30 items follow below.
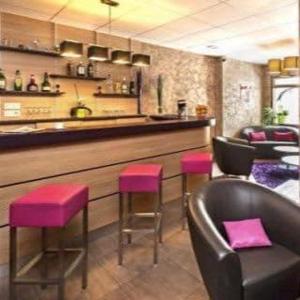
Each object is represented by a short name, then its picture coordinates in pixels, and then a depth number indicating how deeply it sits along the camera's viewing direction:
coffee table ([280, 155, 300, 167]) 5.15
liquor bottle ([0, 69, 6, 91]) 4.23
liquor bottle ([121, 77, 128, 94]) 5.77
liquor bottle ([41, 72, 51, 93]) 4.69
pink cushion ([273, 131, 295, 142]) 7.59
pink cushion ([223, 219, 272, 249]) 1.98
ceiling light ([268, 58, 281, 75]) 6.31
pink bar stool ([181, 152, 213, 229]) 3.37
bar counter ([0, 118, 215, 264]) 2.31
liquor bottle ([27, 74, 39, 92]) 4.56
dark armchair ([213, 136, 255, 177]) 4.80
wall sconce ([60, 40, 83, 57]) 4.17
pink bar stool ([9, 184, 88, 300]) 1.82
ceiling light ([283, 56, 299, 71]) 5.63
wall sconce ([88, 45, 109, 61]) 4.48
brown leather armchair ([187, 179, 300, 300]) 1.45
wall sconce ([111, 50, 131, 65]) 4.90
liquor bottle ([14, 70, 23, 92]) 4.44
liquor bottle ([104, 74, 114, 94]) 5.57
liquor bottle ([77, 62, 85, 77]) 5.07
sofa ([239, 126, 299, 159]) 7.20
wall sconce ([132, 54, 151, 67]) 5.34
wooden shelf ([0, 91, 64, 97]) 4.34
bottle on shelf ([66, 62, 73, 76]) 4.99
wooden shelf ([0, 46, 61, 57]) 4.27
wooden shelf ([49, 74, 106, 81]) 4.83
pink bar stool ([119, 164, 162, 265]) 2.56
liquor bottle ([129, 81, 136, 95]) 5.91
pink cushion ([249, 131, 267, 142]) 7.72
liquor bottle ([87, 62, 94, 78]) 5.22
